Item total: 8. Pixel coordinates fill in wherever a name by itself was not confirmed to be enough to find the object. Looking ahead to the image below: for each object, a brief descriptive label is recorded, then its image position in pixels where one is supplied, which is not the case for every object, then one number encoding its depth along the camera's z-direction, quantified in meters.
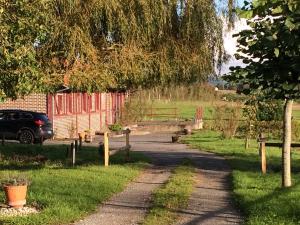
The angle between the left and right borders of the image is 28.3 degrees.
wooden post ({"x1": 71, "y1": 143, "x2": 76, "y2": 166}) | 17.07
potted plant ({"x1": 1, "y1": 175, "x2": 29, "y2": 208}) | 9.84
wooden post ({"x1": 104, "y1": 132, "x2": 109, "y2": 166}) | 16.70
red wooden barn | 33.31
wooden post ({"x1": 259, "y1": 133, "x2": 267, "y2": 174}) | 15.50
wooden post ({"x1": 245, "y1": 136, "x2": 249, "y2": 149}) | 24.64
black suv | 28.06
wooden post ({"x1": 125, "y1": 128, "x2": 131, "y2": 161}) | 18.66
